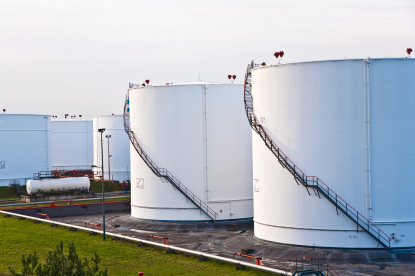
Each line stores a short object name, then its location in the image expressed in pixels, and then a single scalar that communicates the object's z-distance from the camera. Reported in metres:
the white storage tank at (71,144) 98.06
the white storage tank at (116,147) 84.12
